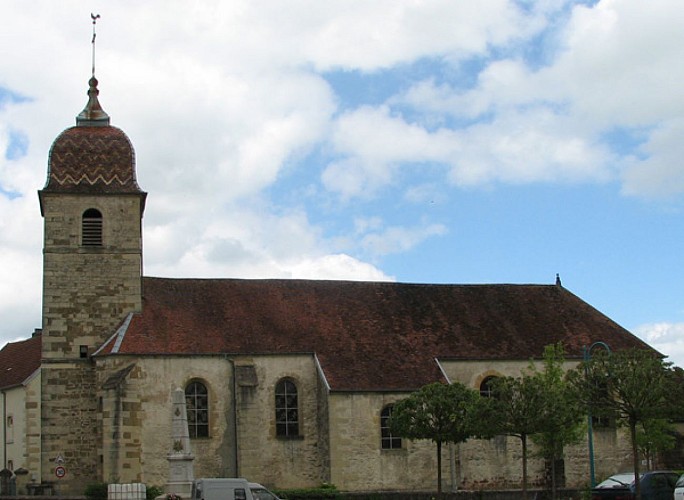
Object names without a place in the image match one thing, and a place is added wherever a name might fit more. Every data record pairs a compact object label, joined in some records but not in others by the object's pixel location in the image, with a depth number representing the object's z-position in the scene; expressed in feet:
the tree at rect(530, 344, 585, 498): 103.81
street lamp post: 113.19
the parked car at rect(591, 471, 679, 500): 96.63
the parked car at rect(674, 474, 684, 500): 81.82
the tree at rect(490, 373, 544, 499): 103.45
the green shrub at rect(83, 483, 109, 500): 110.93
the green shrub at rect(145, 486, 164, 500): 111.55
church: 122.72
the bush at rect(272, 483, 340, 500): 109.02
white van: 84.69
